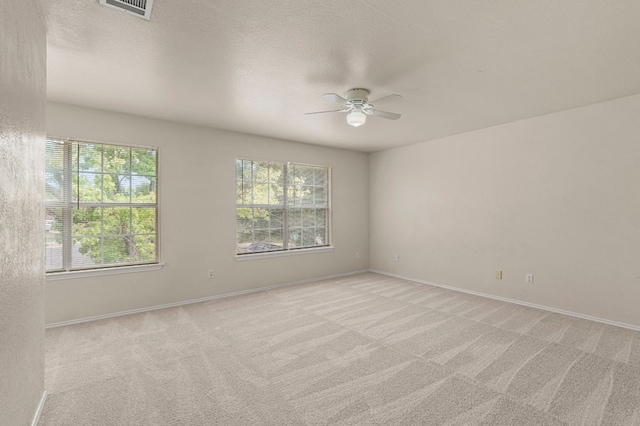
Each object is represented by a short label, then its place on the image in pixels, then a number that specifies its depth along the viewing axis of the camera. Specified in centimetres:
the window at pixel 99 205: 338
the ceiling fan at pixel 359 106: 287
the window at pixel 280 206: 475
